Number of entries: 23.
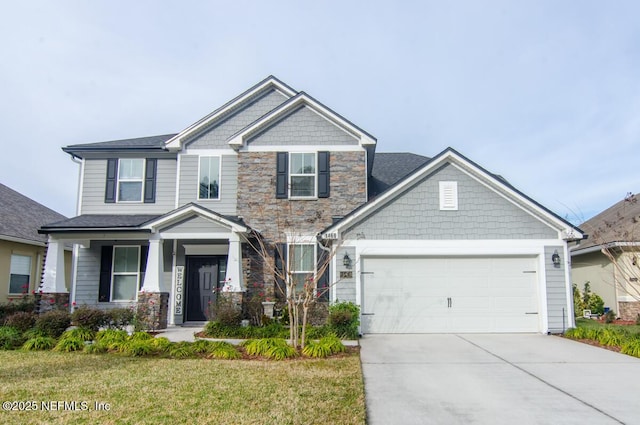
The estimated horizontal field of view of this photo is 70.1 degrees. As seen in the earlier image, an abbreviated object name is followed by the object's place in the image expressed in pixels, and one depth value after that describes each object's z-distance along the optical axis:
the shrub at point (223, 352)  8.95
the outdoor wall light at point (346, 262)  12.51
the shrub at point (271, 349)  8.89
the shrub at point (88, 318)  11.05
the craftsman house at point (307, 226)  12.56
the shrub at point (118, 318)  11.65
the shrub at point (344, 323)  11.47
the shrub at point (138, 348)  9.19
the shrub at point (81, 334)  10.57
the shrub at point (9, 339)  10.00
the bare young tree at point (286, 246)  13.88
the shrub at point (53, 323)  10.78
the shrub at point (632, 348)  9.30
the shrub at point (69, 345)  9.69
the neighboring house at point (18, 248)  16.50
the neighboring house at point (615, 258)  15.95
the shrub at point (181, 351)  9.04
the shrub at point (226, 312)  12.02
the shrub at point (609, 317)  16.14
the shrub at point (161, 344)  9.43
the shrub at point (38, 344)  9.91
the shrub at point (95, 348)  9.49
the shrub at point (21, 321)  11.06
